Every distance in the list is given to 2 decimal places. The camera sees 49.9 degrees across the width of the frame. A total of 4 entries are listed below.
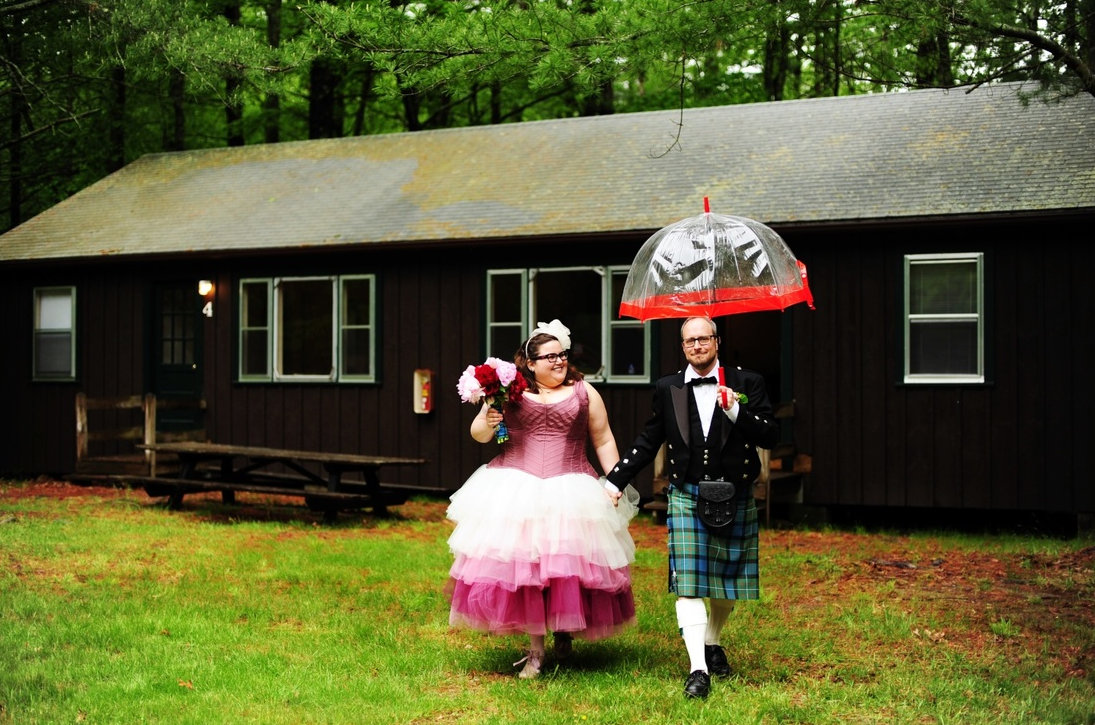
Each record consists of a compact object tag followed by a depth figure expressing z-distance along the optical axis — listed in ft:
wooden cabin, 37.17
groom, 18.60
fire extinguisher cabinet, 44.88
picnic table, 38.63
